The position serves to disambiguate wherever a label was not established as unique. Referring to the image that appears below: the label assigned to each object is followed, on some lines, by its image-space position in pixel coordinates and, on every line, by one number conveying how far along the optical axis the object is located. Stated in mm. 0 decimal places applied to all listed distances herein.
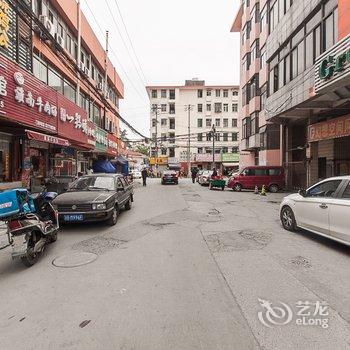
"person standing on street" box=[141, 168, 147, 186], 29516
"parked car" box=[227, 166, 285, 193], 23062
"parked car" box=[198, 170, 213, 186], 29250
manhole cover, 5707
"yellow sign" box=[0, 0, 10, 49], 10141
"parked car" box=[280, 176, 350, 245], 6344
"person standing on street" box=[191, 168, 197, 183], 35694
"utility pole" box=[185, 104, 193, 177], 57531
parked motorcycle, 5371
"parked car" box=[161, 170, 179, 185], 32062
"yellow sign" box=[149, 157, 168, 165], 58562
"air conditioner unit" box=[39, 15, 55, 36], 14039
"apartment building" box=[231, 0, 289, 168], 26406
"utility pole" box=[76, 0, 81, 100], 18303
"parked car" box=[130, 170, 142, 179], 52938
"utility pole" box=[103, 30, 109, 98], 25988
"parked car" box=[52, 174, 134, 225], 8297
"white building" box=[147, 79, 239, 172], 62219
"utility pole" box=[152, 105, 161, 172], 60000
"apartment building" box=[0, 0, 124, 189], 10703
